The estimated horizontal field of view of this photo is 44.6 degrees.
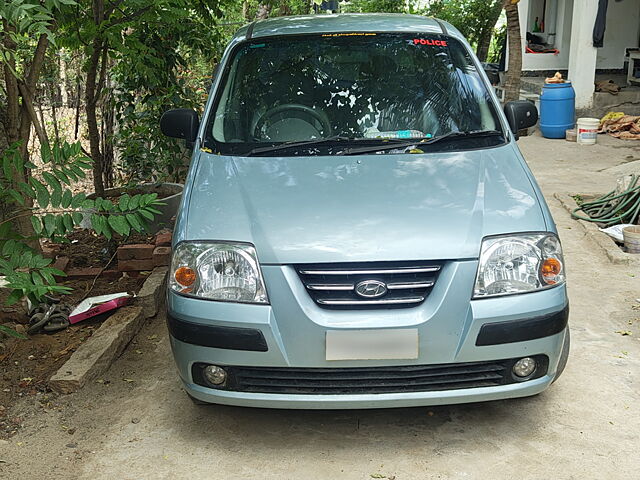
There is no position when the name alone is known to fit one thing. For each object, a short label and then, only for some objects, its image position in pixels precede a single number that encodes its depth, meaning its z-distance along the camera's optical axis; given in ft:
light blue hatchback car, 9.95
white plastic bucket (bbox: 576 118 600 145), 36.24
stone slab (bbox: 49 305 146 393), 12.89
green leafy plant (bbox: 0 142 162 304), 11.23
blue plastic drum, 38.50
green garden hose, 21.77
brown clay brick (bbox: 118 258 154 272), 18.53
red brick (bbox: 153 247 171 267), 18.06
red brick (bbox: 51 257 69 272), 18.39
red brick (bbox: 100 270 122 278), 18.61
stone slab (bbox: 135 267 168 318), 15.99
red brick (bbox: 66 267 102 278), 18.47
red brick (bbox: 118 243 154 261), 18.51
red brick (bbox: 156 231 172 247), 18.98
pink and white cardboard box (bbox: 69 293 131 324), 15.85
